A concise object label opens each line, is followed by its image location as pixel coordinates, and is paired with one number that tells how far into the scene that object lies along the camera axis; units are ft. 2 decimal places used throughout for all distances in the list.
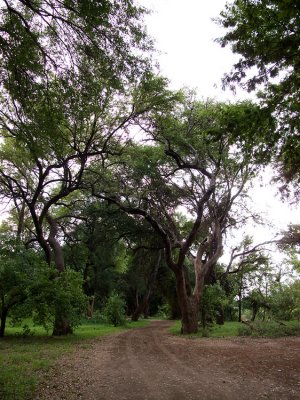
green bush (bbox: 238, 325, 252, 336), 59.36
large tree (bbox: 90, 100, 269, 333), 58.85
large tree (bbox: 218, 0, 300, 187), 20.54
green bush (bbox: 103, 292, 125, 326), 81.56
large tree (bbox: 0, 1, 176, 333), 22.53
